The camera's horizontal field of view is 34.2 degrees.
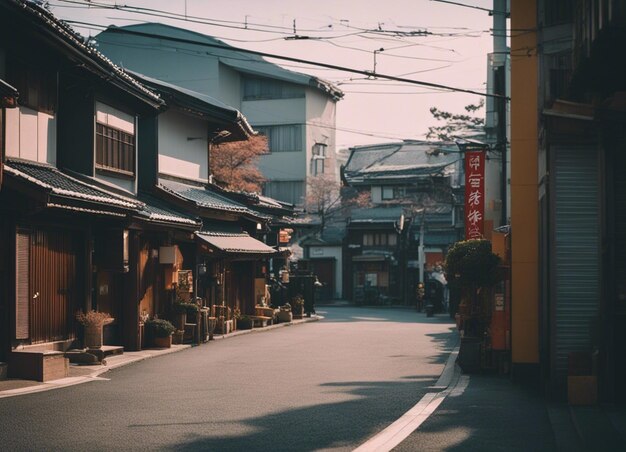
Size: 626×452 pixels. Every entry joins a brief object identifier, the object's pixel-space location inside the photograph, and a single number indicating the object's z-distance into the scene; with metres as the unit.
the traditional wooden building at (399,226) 72.25
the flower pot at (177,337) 30.03
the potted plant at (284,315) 45.19
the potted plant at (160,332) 28.25
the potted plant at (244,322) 39.03
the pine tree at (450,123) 75.06
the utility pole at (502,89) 35.81
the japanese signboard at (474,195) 34.81
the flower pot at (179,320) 30.52
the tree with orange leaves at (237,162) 54.41
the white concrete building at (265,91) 68.31
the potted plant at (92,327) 23.25
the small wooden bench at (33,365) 19.03
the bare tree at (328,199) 73.50
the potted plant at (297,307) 48.72
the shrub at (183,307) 30.47
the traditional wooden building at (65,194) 20.03
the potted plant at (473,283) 21.44
